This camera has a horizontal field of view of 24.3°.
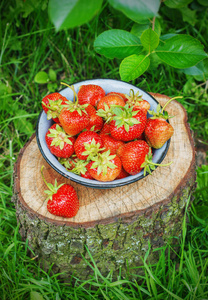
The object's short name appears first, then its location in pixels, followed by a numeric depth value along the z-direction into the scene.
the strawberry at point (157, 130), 0.53
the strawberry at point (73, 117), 0.52
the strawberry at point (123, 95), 0.58
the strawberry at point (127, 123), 0.52
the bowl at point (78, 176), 0.51
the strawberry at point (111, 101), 0.55
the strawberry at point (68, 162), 0.54
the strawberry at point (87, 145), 0.51
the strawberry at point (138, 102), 0.56
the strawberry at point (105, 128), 0.56
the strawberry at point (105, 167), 0.51
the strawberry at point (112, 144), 0.54
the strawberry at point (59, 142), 0.53
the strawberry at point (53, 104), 0.54
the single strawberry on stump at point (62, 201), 0.52
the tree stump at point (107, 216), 0.53
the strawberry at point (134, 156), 0.52
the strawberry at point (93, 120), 0.55
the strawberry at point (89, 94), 0.57
